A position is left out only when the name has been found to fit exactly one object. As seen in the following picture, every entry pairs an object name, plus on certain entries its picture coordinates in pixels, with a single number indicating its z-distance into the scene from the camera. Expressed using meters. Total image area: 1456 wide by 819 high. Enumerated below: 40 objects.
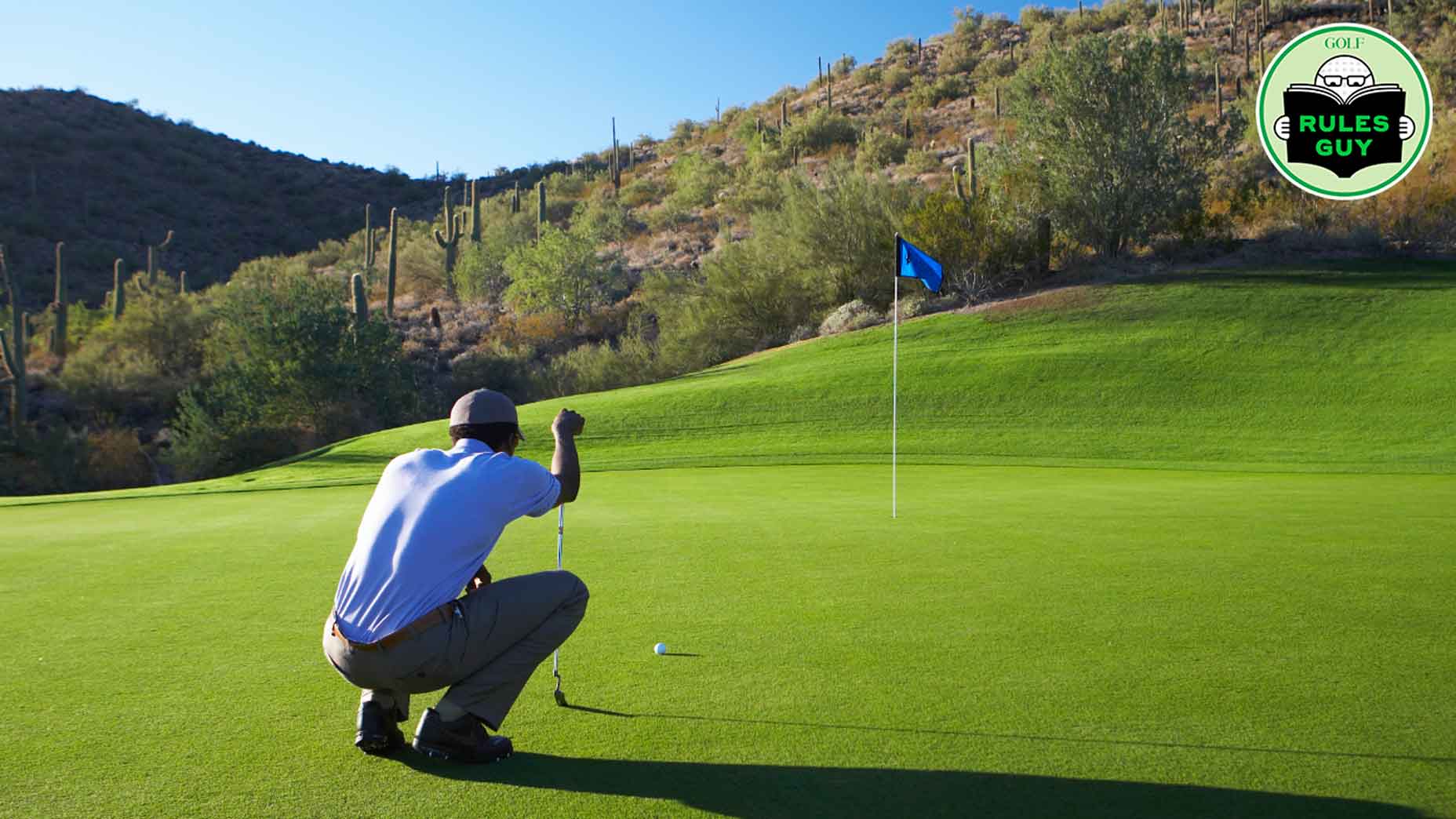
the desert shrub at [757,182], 56.84
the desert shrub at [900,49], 84.06
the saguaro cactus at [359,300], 40.19
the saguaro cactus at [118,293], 47.34
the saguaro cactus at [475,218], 61.48
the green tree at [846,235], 38.03
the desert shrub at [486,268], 55.62
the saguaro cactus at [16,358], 37.68
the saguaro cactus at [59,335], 46.28
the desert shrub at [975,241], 35.41
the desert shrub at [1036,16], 78.75
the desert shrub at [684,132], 88.69
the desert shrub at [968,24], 81.88
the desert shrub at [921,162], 56.78
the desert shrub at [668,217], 64.62
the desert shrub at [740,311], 40.19
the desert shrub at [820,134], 68.81
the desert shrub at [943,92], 71.00
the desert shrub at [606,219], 64.31
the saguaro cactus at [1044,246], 35.28
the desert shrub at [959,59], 75.19
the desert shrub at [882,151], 61.50
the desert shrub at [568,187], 79.31
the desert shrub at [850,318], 35.78
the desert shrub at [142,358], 42.28
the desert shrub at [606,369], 41.28
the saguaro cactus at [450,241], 58.72
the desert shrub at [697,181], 66.88
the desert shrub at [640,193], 73.25
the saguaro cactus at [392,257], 49.34
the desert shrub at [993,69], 69.12
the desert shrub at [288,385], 34.22
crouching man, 4.46
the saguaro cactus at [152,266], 51.84
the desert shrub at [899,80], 77.88
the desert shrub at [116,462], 34.06
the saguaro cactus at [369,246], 58.97
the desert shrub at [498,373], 42.81
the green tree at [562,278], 49.62
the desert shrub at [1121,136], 33.97
